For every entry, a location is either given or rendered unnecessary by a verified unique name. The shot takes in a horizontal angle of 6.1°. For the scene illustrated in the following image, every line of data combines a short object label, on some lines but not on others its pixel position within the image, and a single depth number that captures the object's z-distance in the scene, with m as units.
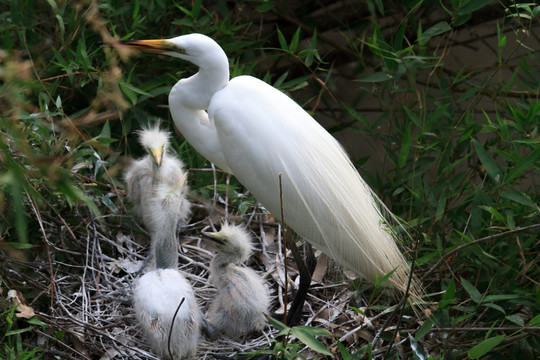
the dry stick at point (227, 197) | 10.13
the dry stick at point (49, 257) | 9.82
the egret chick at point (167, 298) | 9.77
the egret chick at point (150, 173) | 10.01
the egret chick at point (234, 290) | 9.88
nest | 9.81
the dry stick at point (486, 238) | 9.59
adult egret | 9.78
